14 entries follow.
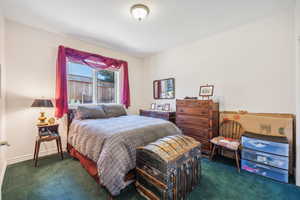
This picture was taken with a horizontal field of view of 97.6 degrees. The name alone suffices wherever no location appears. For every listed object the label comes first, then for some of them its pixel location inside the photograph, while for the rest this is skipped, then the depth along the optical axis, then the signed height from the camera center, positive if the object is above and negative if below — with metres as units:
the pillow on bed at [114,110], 3.14 -0.26
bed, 1.55 -0.61
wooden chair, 2.21 -0.72
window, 3.26 +0.40
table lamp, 2.36 -0.10
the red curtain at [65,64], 2.85 +0.90
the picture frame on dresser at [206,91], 2.91 +0.20
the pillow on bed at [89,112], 2.77 -0.28
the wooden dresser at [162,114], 3.39 -0.40
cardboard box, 2.06 -0.42
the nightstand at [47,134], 2.33 -0.66
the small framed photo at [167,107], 3.80 -0.21
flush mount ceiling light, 2.01 +1.40
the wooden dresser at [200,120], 2.60 -0.42
